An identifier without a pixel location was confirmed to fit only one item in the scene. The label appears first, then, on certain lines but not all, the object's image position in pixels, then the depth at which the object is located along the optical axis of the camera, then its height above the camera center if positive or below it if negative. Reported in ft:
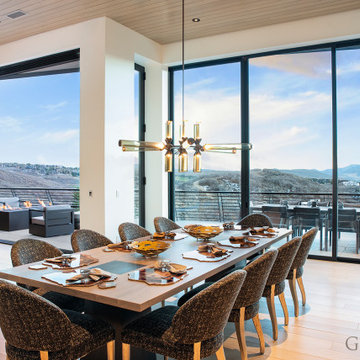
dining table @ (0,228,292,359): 6.21 -1.92
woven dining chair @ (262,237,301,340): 9.47 -2.49
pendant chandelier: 10.46 +0.83
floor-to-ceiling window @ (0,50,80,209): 30.73 +3.32
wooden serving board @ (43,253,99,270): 7.84 -1.83
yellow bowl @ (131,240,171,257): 8.74 -1.66
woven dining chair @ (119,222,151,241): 12.00 -1.79
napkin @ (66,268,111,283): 6.82 -1.83
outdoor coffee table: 27.48 -3.05
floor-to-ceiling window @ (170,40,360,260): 17.39 +1.82
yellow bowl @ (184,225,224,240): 10.89 -1.61
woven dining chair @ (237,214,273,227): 14.73 -1.75
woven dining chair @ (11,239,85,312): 8.70 -1.92
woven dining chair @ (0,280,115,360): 5.77 -2.37
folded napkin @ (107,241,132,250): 9.69 -1.79
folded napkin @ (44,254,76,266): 8.03 -1.79
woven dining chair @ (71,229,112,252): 10.46 -1.81
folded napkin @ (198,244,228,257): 8.93 -1.79
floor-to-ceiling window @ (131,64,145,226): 20.63 +2.19
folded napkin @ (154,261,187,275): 7.36 -1.84
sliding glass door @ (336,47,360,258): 17.22 +1.23
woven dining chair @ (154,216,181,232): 14.10 -1.83
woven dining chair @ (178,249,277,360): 7.88 -2.48
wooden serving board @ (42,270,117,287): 6.67 -1.87
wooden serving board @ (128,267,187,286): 6.84 -1.89
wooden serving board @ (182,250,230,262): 8.60 -1.87
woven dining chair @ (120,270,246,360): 6.07 -2.59
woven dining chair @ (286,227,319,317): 10.94 -2.51
